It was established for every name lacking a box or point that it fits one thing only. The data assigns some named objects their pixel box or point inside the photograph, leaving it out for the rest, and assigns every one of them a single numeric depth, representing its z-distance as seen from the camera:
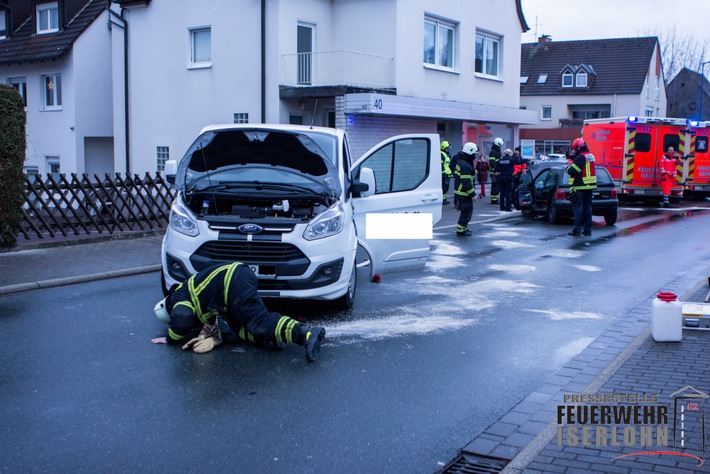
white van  8.42
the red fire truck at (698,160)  26.80
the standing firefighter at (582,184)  16.88
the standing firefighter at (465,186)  16.70
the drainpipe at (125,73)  26.88
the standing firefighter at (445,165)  21.55
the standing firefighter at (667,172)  25.05
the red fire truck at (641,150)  25.47
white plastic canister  7.41
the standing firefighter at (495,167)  23.70
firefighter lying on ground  7.22
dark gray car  19.05
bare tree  66.12
